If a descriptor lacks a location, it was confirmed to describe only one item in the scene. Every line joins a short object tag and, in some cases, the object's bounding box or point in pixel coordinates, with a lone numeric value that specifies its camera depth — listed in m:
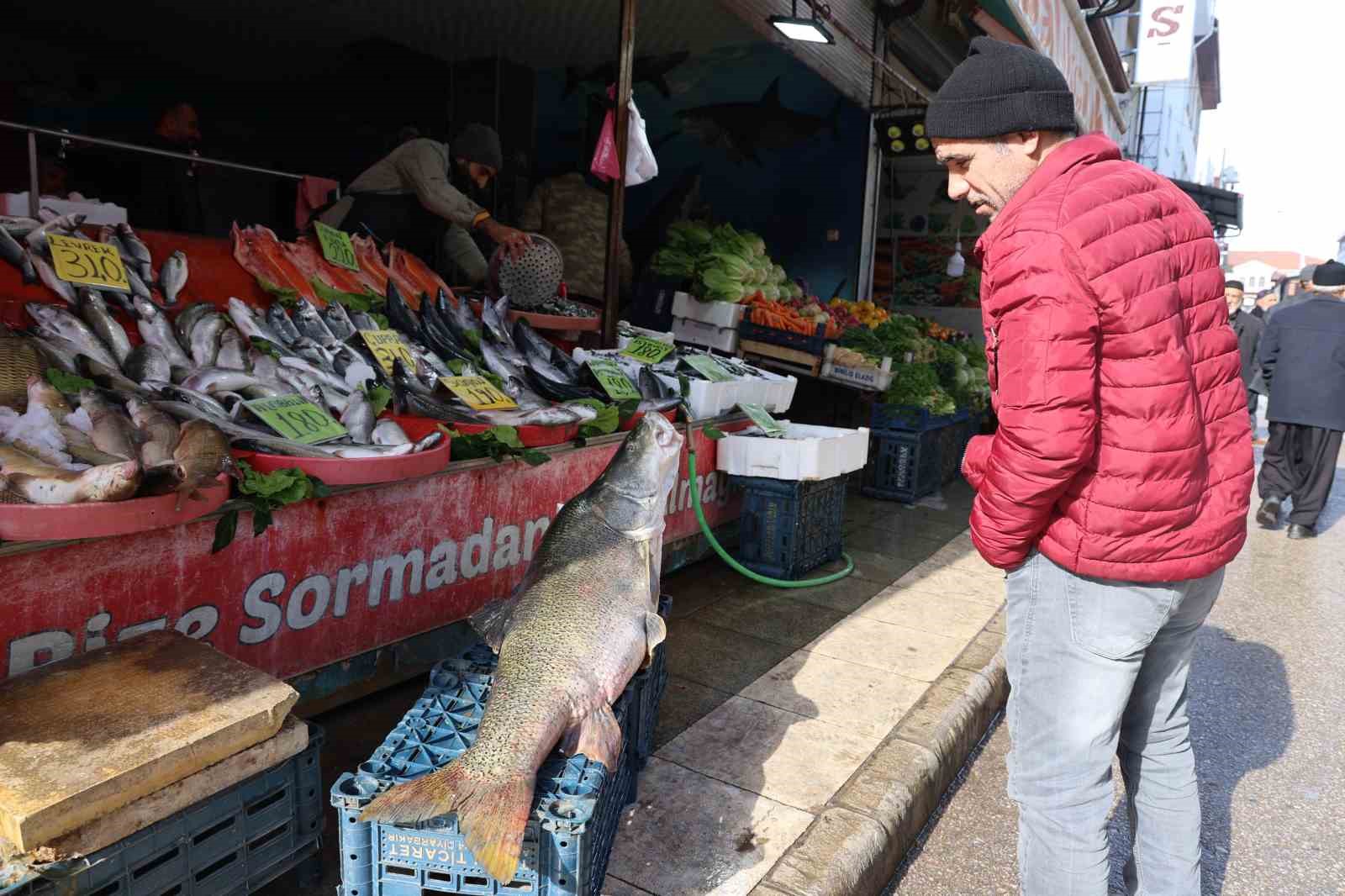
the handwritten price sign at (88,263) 3.45
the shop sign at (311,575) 2.36
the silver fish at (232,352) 3.46
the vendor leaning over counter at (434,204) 5.74
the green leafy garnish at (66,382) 2.75
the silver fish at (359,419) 3.21
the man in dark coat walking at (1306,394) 7.66
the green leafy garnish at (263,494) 2.65
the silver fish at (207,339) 3.45
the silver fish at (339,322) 4.12
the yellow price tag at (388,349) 4.04
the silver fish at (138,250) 3.82
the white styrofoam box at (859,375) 7.70
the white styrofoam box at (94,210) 4.48
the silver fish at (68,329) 3.09
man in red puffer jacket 1.97
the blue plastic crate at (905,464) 7.95
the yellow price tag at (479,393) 3.89
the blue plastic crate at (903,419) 7.89
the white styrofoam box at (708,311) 7.86
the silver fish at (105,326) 3.25
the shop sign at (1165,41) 15.87
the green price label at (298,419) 2.95
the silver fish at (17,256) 3.32
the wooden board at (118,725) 1.72
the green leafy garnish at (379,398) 3.54
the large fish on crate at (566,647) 1.91
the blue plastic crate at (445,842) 1.96
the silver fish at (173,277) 3.81
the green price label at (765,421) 5.40
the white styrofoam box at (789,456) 5.17
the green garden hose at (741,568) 4.72
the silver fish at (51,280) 3.35
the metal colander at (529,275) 5.45
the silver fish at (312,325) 3.98
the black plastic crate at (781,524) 5.31
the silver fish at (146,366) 3.12
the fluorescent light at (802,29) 7.42
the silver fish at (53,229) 3.47
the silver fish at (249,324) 3.75
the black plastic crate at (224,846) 1.83
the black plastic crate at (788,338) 7.71
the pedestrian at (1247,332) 11.03
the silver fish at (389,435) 3.21
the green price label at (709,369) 5.69
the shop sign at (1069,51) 8.48
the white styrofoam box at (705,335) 7.93
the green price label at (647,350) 5.65
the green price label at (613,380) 4.70
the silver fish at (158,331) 3.37
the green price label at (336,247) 4.81
